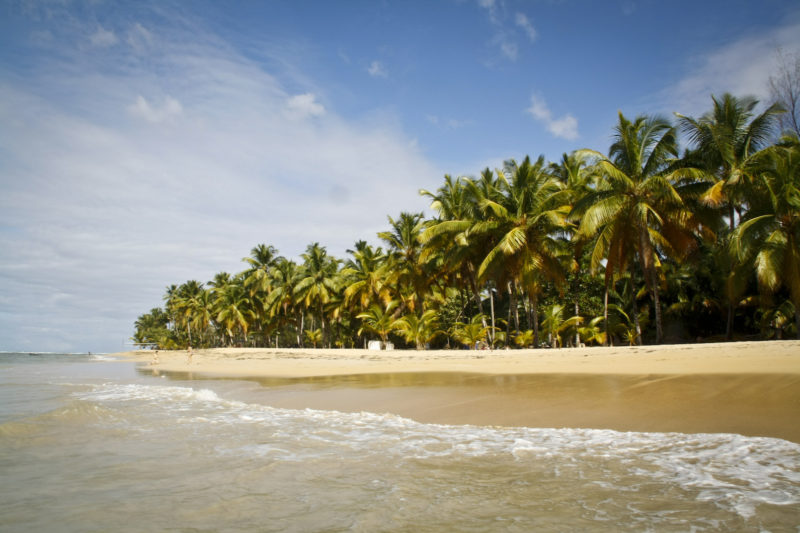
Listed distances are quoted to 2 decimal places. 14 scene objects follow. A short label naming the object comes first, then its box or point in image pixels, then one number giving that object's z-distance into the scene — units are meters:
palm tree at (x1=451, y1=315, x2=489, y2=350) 21.48
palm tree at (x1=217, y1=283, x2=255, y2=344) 46.62
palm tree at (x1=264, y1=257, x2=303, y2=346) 39.66
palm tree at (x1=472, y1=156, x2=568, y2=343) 18.89
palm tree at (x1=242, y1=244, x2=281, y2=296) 45.84
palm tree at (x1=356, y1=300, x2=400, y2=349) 28.83
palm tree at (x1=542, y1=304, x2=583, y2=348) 20.14
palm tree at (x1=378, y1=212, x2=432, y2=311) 27.56
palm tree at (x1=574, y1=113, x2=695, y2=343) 16.62
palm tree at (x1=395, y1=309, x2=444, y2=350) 25.19
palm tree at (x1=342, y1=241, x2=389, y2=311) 31.84
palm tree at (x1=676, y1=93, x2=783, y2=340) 17.52
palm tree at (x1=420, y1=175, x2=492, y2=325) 22.12
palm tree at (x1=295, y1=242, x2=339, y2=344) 36.12
